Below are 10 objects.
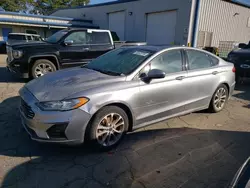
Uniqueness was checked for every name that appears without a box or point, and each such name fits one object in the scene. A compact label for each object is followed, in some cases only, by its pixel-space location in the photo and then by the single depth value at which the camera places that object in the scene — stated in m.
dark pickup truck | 6.10
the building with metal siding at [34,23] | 19.22
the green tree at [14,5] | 33.74
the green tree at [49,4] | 41.03
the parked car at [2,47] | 16.56
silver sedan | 2.63
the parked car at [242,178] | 1.36
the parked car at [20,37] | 14.14
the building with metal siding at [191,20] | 12.62
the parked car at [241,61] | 7.28
